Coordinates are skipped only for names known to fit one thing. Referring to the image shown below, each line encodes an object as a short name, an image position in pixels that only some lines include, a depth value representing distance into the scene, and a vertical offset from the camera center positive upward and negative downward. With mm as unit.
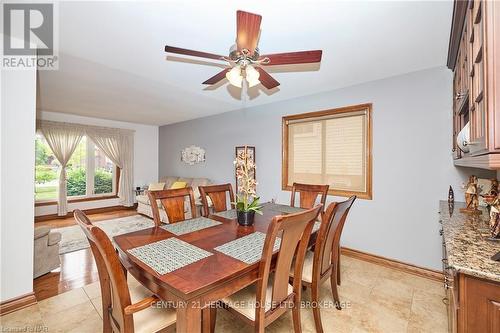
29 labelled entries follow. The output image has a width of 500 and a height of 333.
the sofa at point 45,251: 2535 -985
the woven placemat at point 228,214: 2274 -503
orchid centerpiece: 1941 -266
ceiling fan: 1466 +833
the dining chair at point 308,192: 2794 -326
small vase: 1990 -454
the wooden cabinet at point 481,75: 915 +447
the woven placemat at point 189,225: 1839 -515
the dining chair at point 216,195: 2492 -336
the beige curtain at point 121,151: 5777 +429
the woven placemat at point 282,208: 2524 -494
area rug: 3532 -1220
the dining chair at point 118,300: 1028 -699
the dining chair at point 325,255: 1608 -718
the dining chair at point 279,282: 1214 -701
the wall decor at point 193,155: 5631 +321
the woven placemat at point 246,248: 1350 -539
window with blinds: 3172 +274
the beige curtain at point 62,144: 4988 +544
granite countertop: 945 -432
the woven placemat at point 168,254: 1228 -535
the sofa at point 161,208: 4891 -772
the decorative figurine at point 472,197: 2014 -283
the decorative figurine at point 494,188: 1849 -177
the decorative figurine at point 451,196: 2421 -318
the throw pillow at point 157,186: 5812 -496
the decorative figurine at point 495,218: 1360 -330
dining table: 1056 -546
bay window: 5129 -157
